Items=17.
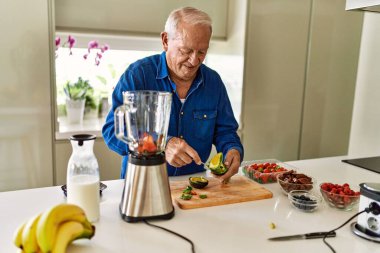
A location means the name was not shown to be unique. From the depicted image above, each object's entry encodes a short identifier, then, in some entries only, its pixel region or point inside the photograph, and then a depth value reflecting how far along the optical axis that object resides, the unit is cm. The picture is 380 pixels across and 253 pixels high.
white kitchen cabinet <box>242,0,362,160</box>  257
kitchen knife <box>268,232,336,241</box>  97
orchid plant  234
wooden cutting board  117
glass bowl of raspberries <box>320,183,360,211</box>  115
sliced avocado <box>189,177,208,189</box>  130
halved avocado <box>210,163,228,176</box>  133
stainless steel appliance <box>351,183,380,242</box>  98
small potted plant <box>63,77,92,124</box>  238
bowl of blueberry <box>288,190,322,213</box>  116
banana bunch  79
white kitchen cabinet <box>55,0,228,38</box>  217
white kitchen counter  92
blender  101
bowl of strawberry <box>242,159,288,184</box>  143
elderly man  140
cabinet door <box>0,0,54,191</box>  192
